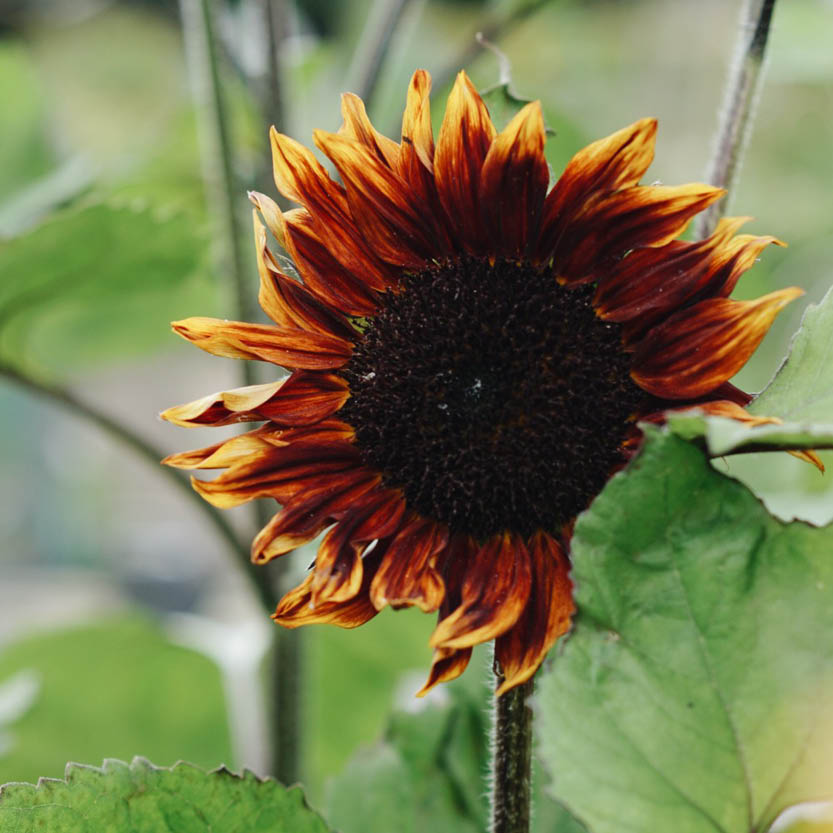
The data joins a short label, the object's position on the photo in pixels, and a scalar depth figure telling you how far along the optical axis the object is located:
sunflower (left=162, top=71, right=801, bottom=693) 0.95
